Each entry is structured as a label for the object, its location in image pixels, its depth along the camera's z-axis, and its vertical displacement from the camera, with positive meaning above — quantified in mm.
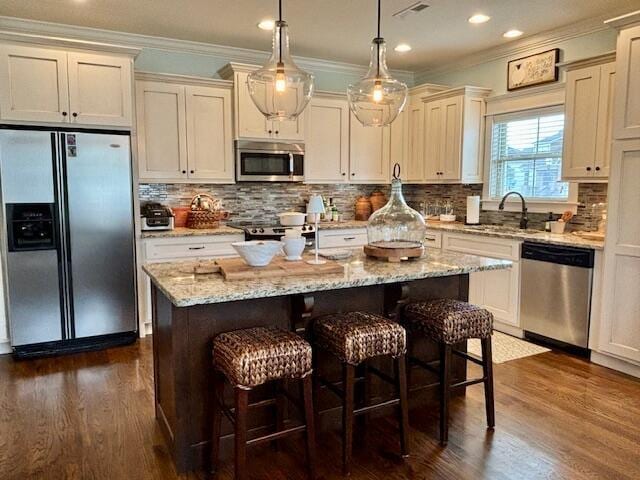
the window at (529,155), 4453 +435
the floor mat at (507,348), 3715 -1227
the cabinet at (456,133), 4941 +690
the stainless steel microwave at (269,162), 4730 +363
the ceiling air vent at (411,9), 3582 +1453
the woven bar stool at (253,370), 1934 -727
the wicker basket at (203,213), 4574 -158
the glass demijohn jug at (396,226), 2846 -175
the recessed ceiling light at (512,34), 4242 +1492
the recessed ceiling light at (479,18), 3824 +1474
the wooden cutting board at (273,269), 2258 -359
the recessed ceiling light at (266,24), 3977 +1468
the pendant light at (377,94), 2635 +583
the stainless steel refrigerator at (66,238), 3602 -336
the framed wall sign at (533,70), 4320 +1221
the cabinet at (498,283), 4148 -778
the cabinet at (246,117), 4559 +787
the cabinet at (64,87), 3574 +857
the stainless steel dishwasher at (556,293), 3627 -756
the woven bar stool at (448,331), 2451 -701
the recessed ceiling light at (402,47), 4676 +1504
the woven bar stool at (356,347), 2182 -706
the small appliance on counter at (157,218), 4289 -195
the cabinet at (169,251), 4156 -491
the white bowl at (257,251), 2381 -273
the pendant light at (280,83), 2396 +582
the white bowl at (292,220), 4082 -196
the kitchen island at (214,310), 2150 -575
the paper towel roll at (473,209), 5016 -116
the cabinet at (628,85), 3178 +775
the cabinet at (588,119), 3619 +630
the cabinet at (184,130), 4332 +622
